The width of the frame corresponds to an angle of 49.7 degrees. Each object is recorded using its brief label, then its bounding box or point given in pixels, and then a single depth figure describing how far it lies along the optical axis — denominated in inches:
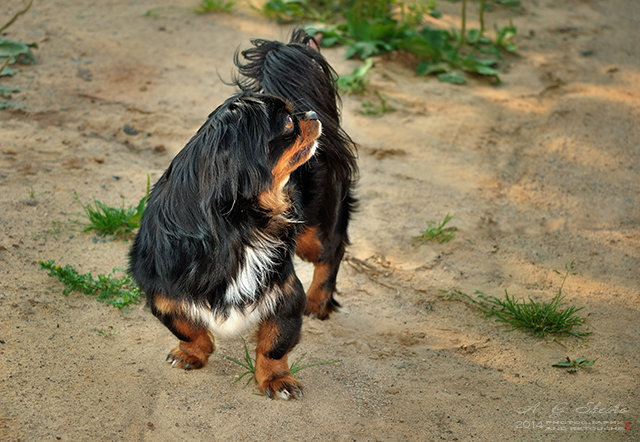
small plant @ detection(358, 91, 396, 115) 236.2
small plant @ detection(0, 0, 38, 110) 229.0
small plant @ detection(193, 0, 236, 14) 287.1
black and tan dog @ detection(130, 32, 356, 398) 107.8
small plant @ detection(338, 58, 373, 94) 244.5
